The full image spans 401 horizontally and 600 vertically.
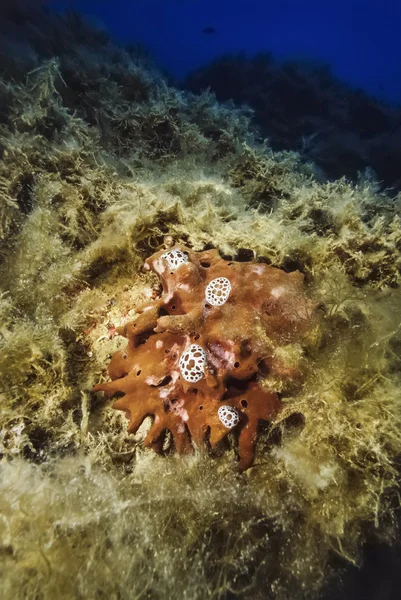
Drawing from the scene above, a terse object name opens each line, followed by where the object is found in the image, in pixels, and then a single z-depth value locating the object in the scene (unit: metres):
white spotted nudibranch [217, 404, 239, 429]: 0.39
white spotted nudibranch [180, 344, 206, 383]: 0.41
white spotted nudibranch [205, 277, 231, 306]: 0.44
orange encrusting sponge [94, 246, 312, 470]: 0.40
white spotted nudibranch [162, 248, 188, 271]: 0.46
